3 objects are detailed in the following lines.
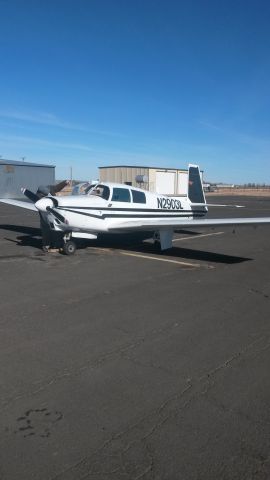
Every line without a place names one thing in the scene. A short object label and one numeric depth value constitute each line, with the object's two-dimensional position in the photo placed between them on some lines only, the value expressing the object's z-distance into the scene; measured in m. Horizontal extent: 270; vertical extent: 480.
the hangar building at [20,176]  49.16
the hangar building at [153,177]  60.81
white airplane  11.63
